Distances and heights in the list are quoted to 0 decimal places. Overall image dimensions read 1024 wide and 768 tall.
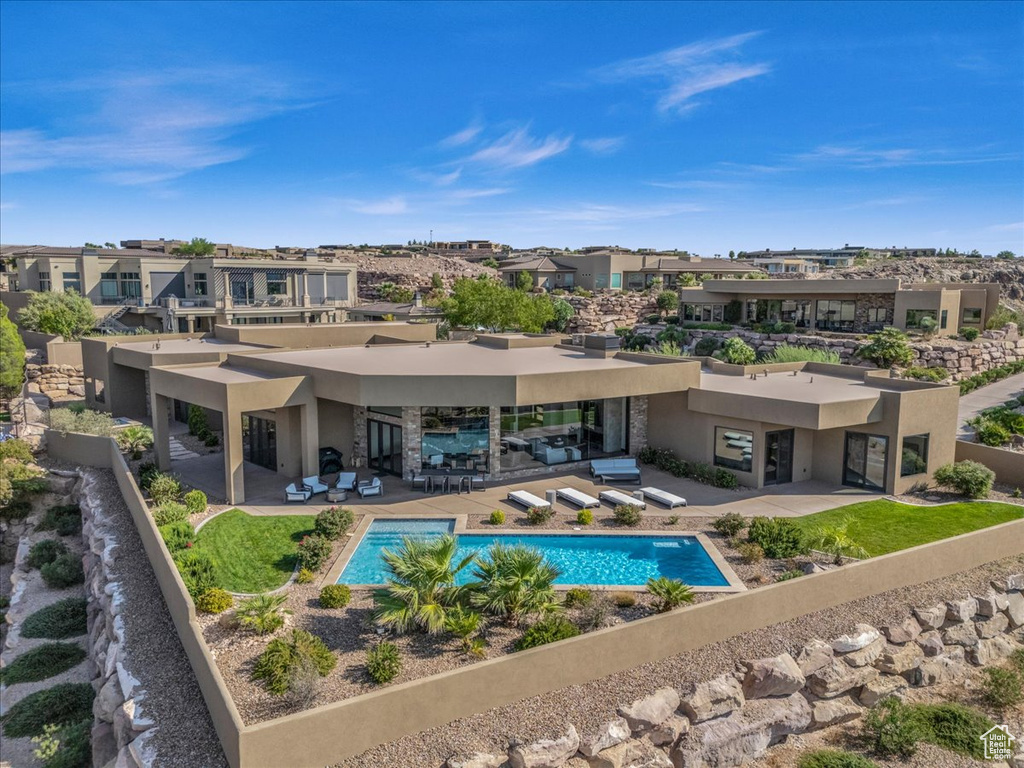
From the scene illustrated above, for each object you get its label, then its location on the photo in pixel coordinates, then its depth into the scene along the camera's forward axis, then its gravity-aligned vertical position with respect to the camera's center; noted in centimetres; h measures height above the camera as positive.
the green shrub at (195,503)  1888 -587
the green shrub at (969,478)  2067 -539
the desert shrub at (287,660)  1093 -609
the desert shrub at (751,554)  1577 -592
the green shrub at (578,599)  1366 -608
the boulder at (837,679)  1366 -771
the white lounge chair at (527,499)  1923 -582
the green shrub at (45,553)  2028 -790
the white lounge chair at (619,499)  1927 -579
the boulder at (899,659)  1462 -778
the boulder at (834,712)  1366 -836
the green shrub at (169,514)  1769 -585
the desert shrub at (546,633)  1202 -603
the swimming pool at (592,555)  1516 -617
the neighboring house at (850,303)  4259 -18
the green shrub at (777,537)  1609 -573
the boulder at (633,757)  1104 -759
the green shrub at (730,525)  1723 -575
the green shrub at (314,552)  1546 -598
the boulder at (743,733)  1209 -804
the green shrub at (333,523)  1700 -580
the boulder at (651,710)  1159 -711
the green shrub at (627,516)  1797 -577
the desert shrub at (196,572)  1389 -592
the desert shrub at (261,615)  1256 -600
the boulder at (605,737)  1097 -721
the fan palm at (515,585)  1282 -554
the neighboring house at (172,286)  4734 +38
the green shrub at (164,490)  1936 -567
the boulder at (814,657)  1359 -719
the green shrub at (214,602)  1334 -609
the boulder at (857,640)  1409 -709
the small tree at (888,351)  3809 -278
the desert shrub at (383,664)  1103 -610
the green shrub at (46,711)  1355 -856
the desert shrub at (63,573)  1906 -796
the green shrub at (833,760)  1254 -855
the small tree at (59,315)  4147 -155
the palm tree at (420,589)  1238 -557
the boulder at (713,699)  1215 -726
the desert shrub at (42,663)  1512 -850
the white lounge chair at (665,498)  1944 -576
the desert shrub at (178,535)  1593 -586
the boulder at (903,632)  1484 -726
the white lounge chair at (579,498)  1944 -581
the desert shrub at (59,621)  1683 -837
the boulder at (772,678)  1293 -725
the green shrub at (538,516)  1812 -586
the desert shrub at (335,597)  1358 -607
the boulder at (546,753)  1039 -706
